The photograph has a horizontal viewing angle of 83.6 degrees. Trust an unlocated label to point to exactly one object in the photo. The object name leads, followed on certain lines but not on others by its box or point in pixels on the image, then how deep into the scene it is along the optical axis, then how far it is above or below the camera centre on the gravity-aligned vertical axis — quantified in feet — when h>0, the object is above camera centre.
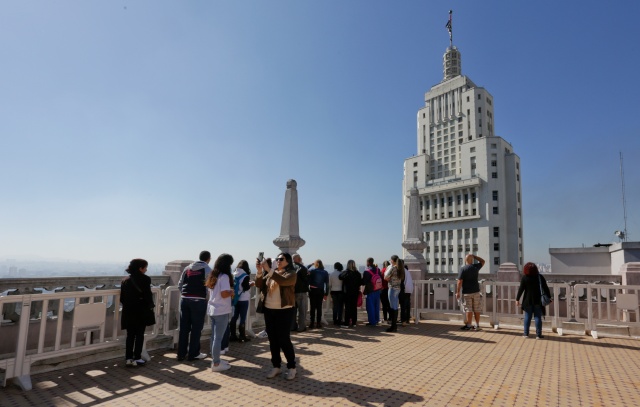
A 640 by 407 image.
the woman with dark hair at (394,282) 29.43 -1.97
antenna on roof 66.23 +5.68
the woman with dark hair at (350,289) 31.76 -2.78
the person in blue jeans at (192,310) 19.88 -3.18
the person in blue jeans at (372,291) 32.07 -3.01
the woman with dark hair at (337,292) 32.53 -3.20
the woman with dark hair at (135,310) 18.86 -3.07
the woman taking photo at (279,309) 16.47 -2.52
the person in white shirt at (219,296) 18.84 -2.24
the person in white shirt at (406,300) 31.89 -3.73
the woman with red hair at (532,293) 26.91 -2.38
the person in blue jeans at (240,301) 24.98 -3.23
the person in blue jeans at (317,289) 31.12 -2.81
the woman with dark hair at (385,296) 33.45 -3.56
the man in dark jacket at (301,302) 28.22 -3.87
